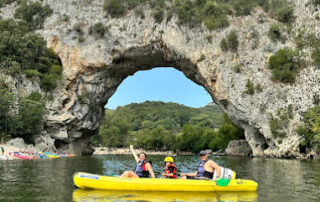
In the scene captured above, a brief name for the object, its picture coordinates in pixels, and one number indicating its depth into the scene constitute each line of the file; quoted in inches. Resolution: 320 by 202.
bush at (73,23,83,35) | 1742.1
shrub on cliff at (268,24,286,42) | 1546.5
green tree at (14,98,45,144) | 1456.7
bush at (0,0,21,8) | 1927.2
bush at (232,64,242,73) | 1536.7
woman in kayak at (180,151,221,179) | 479.8
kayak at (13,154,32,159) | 1170.2
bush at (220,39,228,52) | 1590.8
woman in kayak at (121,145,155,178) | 495.5
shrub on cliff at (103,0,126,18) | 1758.1
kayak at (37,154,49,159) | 1304.4
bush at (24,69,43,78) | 1600.8
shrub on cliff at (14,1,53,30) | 1859.0
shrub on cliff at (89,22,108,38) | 1716.3
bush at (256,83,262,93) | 1473.9
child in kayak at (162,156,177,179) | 501.2
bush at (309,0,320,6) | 1558.8
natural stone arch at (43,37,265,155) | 1653.5
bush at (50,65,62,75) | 1700.9
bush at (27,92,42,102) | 1564.0
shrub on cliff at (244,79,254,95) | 1485.0
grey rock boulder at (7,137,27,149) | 1381.0
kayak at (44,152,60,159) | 1396.4
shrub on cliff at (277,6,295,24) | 1604.3
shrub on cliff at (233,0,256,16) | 1669.5
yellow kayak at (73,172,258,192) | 452.1
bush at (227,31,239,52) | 1573.6
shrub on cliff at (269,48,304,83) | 1439.5
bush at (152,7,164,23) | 1673.2
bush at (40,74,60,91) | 1674.5
